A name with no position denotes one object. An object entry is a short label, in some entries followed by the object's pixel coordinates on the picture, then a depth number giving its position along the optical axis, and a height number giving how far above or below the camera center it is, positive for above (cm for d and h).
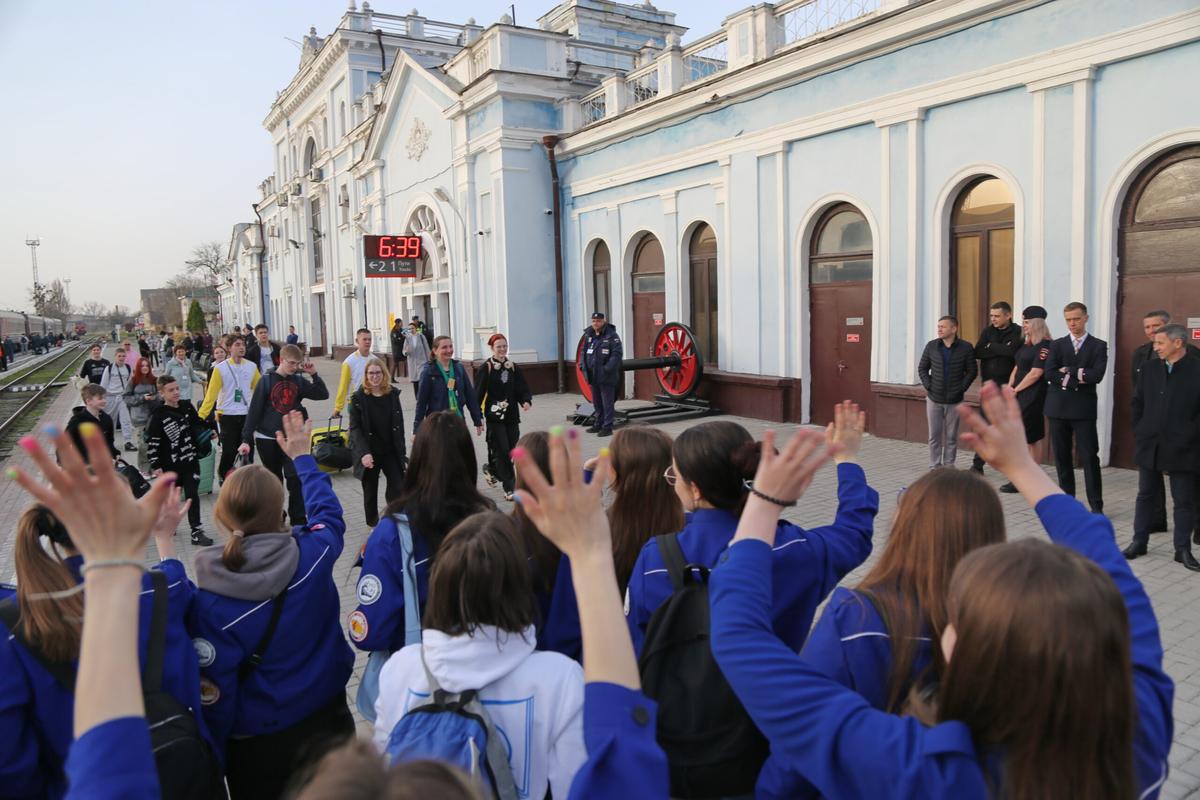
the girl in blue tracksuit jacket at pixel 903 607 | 167 -58
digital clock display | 1992 +217
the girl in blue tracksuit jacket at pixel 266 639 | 243 -88
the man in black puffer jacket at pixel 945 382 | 817 -53
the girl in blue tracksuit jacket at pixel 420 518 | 262 -61
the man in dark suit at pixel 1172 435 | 561 -78
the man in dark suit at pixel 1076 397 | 681 -61
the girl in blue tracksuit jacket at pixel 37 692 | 188 -79
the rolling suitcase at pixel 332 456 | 766 -102
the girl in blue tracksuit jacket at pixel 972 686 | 119 -58
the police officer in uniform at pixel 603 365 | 1202 -38
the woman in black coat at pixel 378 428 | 698 -70
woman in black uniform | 739 -41
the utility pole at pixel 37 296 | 9466 +688
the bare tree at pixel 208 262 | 8106 +886
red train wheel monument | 1301 -66
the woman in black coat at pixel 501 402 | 833 -62
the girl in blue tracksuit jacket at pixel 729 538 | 222 -58
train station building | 816 +203
